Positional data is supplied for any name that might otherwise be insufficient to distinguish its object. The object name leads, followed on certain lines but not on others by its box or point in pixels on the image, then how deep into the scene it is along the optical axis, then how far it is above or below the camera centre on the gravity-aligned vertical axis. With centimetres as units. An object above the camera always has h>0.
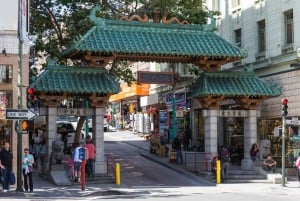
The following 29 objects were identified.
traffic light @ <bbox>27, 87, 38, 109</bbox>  2378 +117
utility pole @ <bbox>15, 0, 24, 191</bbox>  2252 -11
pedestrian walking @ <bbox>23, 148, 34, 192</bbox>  2252 -173
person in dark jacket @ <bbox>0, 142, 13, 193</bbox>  2228 -159
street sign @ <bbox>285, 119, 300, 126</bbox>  2692 -5
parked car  3852 -64
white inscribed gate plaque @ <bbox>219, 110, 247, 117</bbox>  2989 +42
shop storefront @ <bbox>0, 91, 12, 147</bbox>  2553 +8
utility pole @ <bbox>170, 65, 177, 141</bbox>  4354 +79
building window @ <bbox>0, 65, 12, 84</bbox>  2556 +215
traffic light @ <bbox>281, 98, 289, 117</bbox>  2628 +57
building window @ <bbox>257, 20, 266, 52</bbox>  3494 +504
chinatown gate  2717 +275
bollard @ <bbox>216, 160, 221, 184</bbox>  2717 -232
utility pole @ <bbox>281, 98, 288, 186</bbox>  2573 -45
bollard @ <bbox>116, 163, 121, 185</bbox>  2599 -228
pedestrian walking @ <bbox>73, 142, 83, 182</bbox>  2506 -179
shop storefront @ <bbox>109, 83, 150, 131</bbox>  5908 +187
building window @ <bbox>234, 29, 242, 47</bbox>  3812 +551
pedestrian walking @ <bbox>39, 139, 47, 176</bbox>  2828 -155
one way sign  2209 +33
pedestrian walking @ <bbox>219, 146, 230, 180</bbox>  2808 -189
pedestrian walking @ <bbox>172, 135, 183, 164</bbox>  3350 -150
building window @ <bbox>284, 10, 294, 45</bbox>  3200 +512
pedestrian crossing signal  2267 -9
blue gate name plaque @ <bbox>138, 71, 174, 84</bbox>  2938 +223
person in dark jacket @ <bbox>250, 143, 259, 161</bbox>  2938 -146
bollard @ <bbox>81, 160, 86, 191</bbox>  2361 -225
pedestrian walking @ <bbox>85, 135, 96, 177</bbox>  2667 -169
